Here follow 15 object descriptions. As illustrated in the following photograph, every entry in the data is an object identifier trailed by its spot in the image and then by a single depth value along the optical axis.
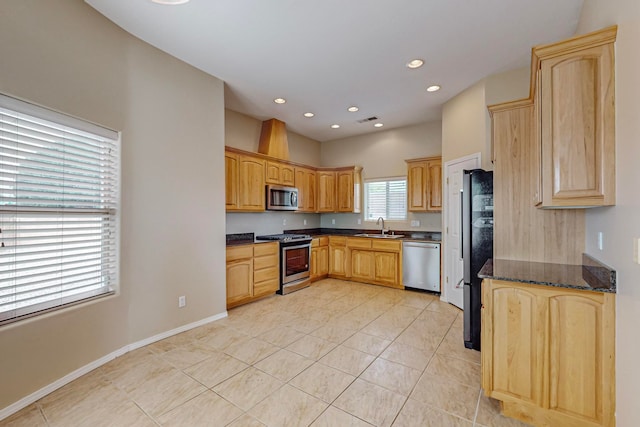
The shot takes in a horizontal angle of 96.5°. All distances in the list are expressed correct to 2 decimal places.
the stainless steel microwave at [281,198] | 4.76
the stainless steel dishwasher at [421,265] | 4.61
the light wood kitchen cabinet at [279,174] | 4.80
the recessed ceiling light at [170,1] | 2.20
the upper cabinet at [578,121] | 1.56
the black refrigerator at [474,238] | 2.67
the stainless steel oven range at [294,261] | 4.67
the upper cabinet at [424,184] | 4.79
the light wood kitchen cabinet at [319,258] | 5.44
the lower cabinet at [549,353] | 1.59
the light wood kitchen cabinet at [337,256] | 5.57
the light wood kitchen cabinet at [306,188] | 5.52
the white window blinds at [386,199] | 5.57
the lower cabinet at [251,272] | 3.91
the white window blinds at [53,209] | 1.91
